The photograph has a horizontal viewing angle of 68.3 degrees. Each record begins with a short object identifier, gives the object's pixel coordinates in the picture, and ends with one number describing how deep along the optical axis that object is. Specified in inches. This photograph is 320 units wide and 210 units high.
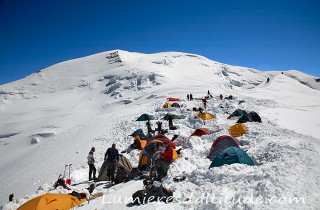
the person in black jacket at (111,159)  517.0
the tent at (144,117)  1168.8
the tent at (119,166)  524.0
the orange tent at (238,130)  758.5
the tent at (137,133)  893.5
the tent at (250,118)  930.0
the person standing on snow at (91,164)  557.9
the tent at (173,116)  1090.1
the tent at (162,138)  638.3
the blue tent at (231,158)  427.5
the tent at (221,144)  550.3
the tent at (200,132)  788.6
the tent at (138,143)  738.8
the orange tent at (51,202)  376.8
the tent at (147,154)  536.4
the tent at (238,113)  1045.2
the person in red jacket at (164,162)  436.1
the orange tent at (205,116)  1001.5
